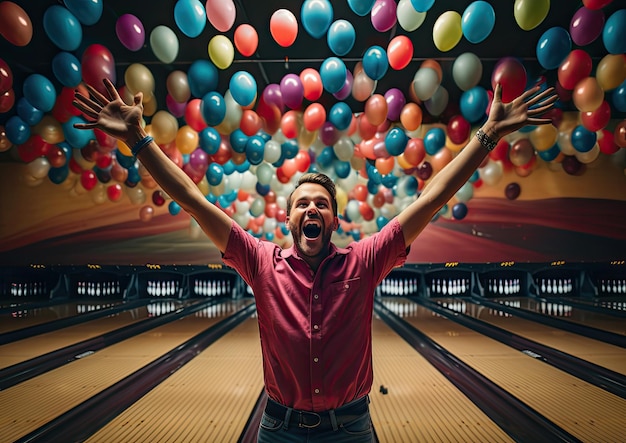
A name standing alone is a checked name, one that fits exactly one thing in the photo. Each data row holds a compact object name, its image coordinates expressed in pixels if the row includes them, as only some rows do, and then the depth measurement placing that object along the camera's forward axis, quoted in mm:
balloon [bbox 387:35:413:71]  2918
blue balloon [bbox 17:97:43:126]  3305
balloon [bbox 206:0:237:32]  2578
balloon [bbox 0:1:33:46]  2262
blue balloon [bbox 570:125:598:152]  3613
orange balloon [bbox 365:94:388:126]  3453
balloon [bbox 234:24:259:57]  2879
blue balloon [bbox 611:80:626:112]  3018
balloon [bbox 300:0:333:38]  2564
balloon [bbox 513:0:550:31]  2297
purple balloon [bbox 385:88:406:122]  3588
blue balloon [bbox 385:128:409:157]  3641
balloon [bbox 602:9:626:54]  2451
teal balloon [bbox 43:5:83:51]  2357
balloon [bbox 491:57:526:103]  2855
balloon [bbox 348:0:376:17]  2430
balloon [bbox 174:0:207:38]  2439
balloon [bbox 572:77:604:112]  2953
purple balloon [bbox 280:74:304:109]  3256
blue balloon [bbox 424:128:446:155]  3711
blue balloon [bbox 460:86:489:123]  3188
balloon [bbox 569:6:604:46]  2521
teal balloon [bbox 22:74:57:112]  2912
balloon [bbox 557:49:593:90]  2834
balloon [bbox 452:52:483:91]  3004
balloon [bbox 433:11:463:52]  2627
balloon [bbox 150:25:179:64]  2766
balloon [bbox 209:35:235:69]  2898
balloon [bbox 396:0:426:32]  2504
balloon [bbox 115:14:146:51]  2633
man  909
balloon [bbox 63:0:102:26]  2255
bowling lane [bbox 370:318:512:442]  2109
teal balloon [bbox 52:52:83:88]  2742
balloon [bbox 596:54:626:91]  2814
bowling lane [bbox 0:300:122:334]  4844
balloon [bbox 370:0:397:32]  2584
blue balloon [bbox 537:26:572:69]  2645
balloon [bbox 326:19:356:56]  2740
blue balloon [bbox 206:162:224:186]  4223
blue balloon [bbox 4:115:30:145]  3512
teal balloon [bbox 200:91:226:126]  3221
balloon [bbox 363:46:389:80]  2955
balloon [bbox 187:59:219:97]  3148
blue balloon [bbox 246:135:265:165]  3754
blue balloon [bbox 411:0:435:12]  2332
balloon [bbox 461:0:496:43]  2410
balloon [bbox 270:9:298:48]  2705
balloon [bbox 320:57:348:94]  3045
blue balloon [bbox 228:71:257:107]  3150
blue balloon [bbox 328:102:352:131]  3559
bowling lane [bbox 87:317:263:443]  2111
